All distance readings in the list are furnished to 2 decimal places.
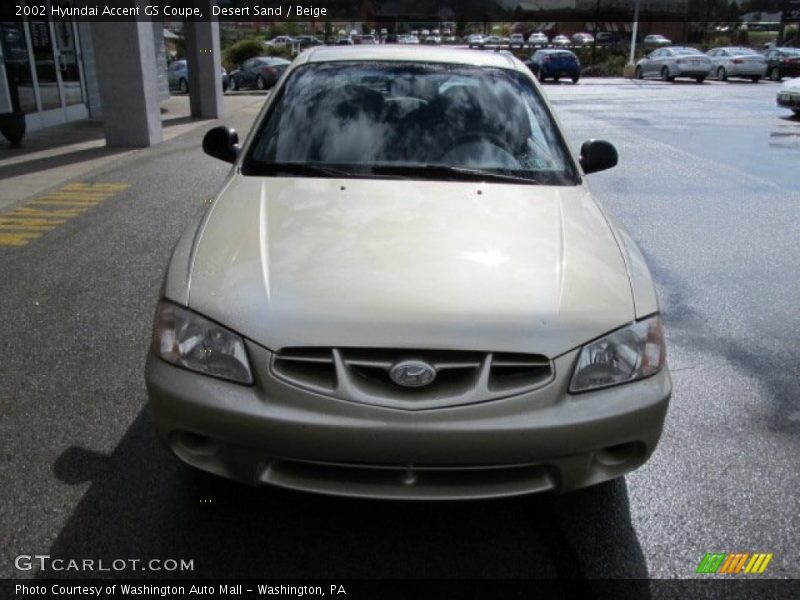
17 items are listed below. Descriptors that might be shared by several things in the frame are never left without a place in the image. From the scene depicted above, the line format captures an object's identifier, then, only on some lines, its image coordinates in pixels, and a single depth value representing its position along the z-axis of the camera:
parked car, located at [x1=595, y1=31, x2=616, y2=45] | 49.66
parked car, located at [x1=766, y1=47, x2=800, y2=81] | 32.38
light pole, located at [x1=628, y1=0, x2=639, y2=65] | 39.57
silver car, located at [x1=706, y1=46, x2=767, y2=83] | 32.41
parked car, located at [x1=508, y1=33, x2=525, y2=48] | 54.22
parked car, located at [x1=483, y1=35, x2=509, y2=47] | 49.58
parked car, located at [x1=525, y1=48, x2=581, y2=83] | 33.19
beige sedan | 2.29
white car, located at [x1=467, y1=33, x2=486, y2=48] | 47.38
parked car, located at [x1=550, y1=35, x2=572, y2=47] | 55.42
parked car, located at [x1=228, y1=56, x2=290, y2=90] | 28.08
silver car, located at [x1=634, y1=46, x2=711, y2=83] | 32.38
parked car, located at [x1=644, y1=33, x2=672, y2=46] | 51.60
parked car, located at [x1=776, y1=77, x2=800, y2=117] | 17.61
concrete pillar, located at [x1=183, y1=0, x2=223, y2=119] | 17.38
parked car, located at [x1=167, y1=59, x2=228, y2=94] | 28.33
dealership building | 12.19
